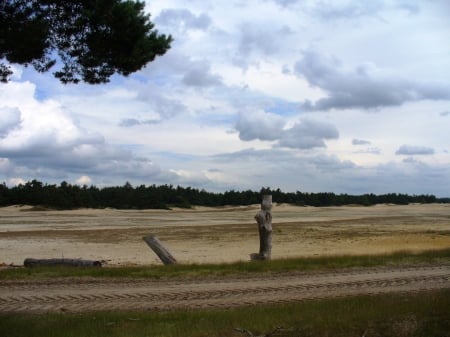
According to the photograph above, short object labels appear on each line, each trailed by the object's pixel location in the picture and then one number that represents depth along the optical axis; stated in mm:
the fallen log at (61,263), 15672
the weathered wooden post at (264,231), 16594
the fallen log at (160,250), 16719
